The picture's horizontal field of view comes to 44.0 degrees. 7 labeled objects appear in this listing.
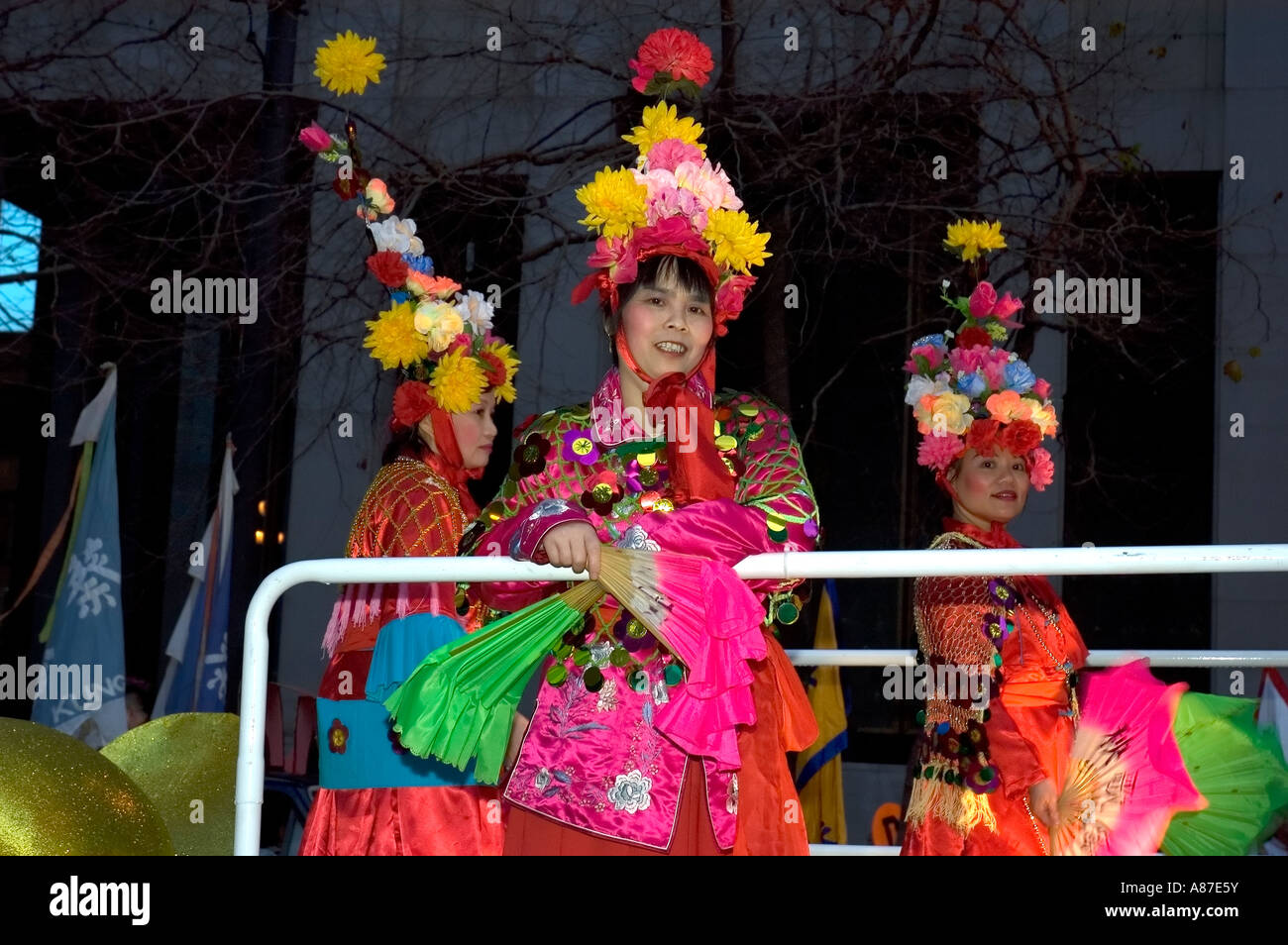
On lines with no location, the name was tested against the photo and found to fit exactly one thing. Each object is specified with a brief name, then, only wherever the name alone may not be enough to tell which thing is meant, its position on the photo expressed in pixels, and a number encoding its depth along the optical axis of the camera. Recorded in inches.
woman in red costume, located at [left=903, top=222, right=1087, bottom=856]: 153.0
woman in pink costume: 97.7
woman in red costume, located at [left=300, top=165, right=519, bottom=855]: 150.9
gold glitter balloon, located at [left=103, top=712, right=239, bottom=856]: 136.9
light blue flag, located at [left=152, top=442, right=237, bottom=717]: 257.8
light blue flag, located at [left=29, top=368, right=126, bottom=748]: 248.2
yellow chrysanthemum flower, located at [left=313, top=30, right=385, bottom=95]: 170.2
